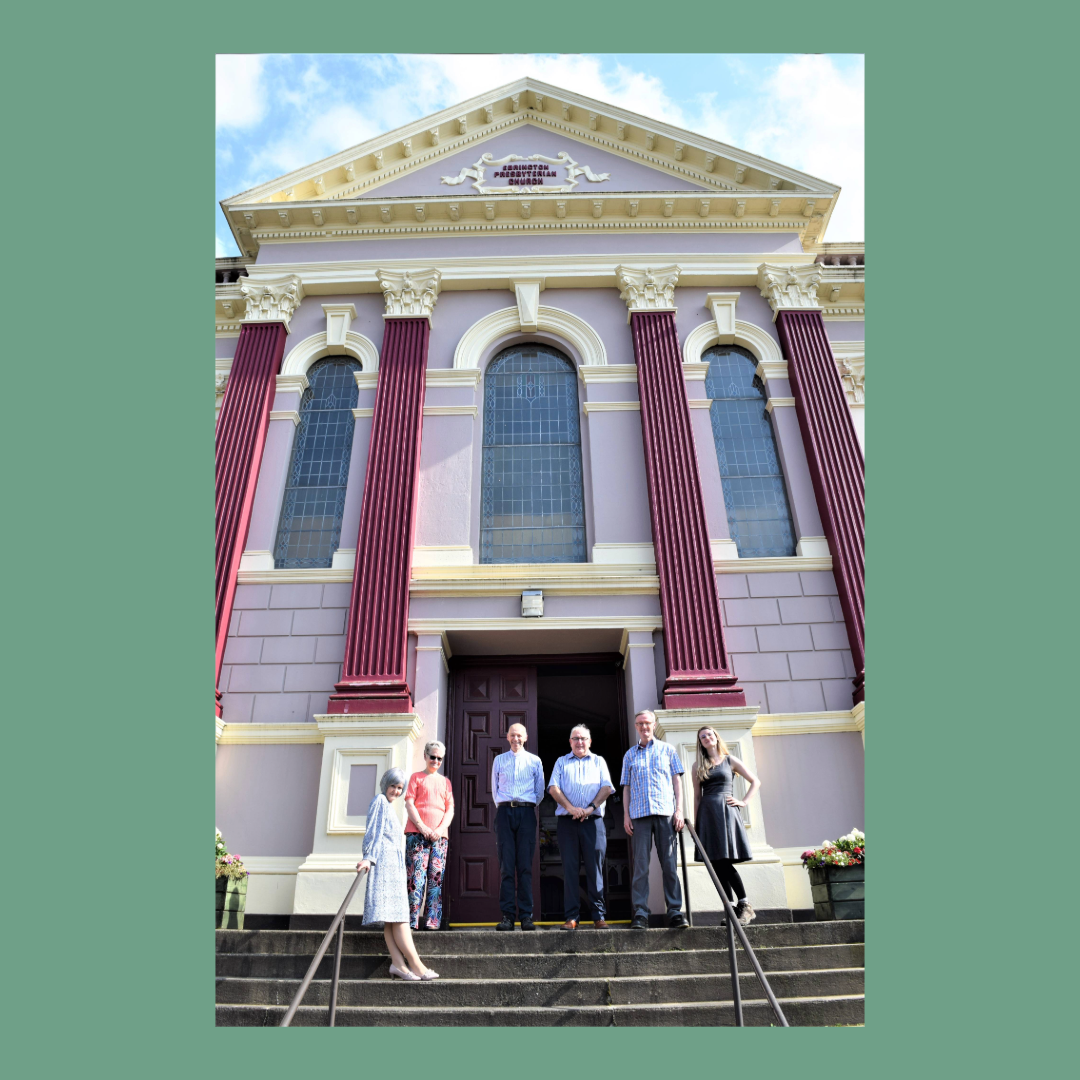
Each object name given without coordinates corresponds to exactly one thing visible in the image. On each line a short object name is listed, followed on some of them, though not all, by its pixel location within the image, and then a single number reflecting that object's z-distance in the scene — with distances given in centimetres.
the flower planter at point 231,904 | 798
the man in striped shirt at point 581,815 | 721
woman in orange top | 688
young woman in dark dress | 689
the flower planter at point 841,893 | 780
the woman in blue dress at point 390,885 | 608
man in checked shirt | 706
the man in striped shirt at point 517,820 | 722
